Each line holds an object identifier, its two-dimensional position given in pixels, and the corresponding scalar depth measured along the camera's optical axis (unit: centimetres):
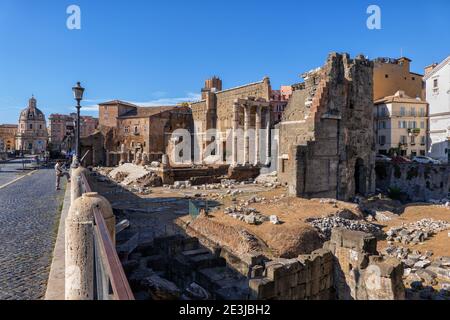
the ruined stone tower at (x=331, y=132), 2047
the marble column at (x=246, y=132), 3409
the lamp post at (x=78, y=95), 1263
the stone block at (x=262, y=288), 658
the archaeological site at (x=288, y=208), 740
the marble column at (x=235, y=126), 3365
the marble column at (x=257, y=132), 3397
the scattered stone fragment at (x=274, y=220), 1290
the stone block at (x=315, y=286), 814
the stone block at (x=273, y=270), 703
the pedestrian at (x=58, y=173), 1659
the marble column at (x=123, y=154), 4809
